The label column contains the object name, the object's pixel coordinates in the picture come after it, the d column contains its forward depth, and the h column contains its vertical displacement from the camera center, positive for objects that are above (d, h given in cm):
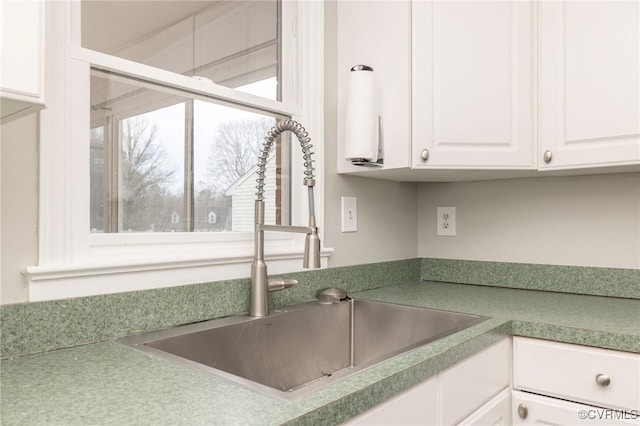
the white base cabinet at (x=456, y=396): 86 -38
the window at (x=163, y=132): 101 +20
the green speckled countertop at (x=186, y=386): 66 -28
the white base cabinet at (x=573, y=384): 112 -42
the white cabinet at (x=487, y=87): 146 +39
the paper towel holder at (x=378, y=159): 155 +17
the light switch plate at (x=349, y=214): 170 -1
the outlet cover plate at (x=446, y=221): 202 -4
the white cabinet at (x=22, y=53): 61 +21
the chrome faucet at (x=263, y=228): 126 -4
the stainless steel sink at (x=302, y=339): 110 -33
